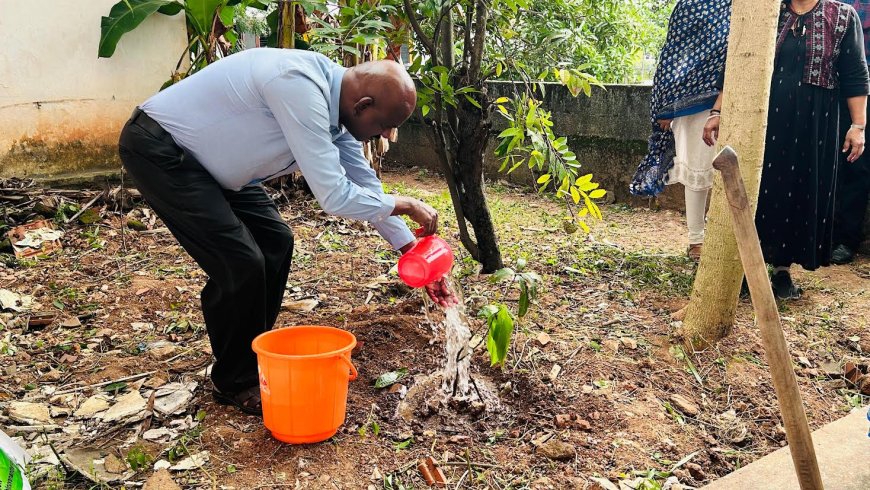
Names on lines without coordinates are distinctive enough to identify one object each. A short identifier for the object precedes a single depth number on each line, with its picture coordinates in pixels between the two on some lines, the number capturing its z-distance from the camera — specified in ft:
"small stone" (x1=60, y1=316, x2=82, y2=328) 11.13
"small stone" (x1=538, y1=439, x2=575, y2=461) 7.67
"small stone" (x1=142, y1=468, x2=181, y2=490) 6.98
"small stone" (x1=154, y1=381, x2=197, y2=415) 8.57
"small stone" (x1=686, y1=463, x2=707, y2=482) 7.46
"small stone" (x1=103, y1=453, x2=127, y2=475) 7.34
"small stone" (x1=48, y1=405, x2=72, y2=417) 8.52
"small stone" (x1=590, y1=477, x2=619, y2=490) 7.11
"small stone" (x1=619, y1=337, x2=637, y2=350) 10.27
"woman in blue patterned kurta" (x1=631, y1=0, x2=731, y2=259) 12.39
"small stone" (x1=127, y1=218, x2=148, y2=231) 16.01
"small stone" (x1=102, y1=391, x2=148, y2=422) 8.46
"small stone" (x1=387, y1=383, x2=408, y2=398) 9.12
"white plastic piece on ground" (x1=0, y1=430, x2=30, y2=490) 5.81
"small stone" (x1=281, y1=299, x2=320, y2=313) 11.84
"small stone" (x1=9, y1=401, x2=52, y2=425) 8.29
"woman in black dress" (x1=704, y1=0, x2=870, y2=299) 11.64
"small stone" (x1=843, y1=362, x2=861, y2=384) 9.59
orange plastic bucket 7.29
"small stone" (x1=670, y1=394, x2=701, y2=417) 8.71
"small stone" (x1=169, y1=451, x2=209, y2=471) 7.38
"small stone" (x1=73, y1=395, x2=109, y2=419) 8.56
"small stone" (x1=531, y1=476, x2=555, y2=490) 7.23
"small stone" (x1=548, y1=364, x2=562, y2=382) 9.38
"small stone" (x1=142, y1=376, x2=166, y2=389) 9.23
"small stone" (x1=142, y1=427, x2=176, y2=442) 7.95
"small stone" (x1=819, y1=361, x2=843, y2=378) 9.84
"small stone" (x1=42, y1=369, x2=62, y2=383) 9.41
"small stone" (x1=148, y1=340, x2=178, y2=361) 10.16
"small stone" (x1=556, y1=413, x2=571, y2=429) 8.30
